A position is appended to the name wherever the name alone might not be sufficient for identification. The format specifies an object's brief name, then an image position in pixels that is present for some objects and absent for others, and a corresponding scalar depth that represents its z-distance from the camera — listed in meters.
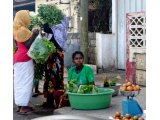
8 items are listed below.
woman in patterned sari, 6.96
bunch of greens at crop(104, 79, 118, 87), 7.63
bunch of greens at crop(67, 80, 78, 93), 6.49
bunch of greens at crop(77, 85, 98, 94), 6.33
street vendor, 6.62
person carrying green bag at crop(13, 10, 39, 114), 6.62
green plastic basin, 6.26
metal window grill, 8.80
